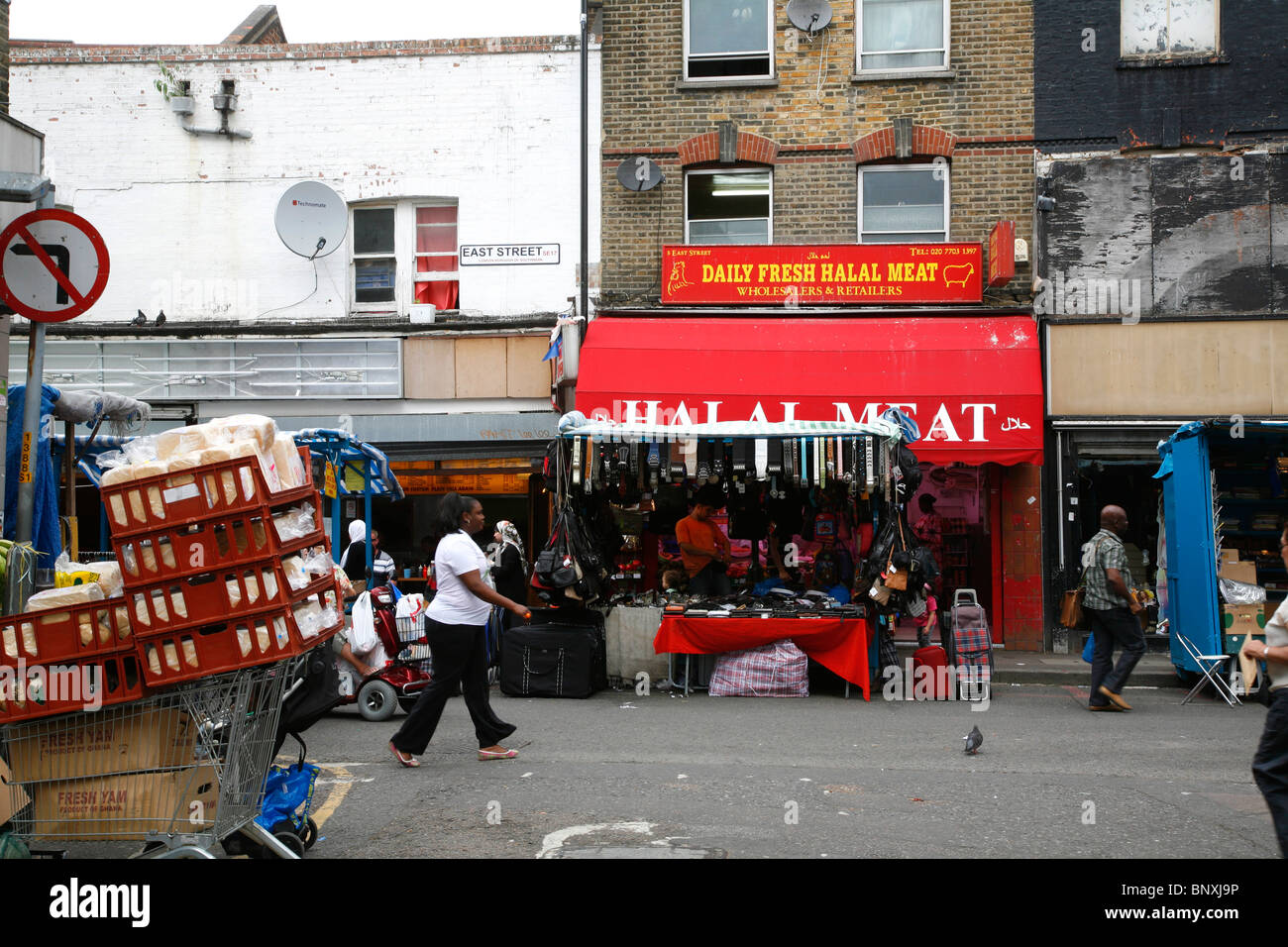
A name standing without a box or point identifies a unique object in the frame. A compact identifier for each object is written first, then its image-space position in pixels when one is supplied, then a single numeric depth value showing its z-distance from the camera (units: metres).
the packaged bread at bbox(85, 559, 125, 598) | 4.88
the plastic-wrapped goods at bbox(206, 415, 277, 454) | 4.95
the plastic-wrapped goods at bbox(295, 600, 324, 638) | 5.02
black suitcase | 11.27
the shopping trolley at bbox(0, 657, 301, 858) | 4.84
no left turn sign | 6.60
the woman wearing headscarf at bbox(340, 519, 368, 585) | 11.91
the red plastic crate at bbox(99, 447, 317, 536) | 4.70
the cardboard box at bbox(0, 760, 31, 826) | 4.94
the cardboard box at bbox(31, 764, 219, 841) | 4.83
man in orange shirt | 12.27
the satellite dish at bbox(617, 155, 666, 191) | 15.67
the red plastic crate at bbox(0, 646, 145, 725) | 4.74
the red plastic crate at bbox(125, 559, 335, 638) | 4.71
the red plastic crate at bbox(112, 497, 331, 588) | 4.72
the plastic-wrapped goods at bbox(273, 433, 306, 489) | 5.10
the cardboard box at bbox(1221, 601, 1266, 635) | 11.51
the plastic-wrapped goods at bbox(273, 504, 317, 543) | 5.04
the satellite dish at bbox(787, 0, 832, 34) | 15.52
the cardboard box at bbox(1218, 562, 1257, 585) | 11.88
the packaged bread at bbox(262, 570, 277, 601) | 4.79
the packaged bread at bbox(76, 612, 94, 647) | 4.75
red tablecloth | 11.08
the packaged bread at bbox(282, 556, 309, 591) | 4.96
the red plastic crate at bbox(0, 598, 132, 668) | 4.73
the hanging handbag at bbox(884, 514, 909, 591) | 11.01
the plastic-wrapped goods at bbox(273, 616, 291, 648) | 4.78
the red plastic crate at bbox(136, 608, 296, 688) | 4.71
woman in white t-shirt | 7.68
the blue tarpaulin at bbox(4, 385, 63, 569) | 8.45
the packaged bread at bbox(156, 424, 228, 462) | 4.93
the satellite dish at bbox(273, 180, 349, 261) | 15.73
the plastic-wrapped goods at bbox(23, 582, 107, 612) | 4.75
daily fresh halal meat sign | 15.19
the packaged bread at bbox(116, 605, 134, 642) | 4.79
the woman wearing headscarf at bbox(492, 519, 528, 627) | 11.77
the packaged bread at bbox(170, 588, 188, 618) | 4.71
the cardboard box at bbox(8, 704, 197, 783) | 4.85
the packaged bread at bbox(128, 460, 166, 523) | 4.71
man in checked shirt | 10.23
